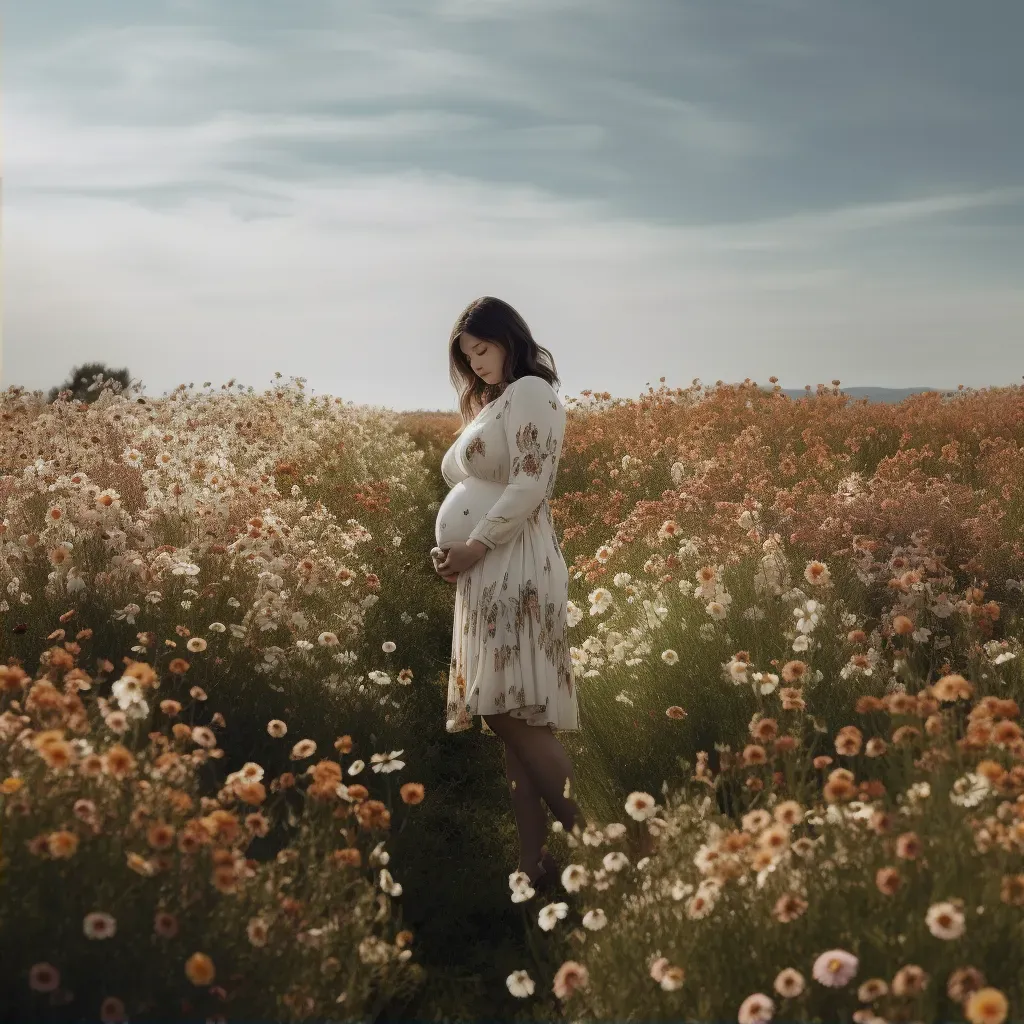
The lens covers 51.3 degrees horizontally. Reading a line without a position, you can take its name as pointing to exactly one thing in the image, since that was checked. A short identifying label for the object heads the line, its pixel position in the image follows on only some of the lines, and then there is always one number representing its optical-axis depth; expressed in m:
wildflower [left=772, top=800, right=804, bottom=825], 2.71
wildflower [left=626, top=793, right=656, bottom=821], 3.24
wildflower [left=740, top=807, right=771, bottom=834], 2.66
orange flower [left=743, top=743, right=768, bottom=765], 3.02
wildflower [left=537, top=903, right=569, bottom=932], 3.05
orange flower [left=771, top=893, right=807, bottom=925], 2.47
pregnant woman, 4.11
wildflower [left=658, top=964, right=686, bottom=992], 2.50
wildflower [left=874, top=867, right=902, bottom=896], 2.41
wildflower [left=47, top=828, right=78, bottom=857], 2.38
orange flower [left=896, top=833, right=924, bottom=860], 2.44
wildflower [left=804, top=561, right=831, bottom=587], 4.53
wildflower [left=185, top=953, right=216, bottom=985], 2.25
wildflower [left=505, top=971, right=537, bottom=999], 3.04
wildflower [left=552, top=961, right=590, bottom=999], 2.63
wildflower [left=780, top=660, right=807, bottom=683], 3.41
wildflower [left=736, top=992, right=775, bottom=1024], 2.25
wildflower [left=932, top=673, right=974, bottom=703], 2.79
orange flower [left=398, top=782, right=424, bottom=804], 3.12
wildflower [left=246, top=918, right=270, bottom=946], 2.51
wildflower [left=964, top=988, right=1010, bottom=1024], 1.98
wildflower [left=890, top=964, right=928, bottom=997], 2.12
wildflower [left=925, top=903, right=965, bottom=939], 2.22
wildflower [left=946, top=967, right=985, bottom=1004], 2.10
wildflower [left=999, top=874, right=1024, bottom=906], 2.35
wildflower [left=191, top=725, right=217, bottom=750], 3.00
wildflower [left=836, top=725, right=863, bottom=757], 2.81
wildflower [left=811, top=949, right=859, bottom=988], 2.25
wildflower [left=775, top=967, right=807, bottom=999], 2.30
